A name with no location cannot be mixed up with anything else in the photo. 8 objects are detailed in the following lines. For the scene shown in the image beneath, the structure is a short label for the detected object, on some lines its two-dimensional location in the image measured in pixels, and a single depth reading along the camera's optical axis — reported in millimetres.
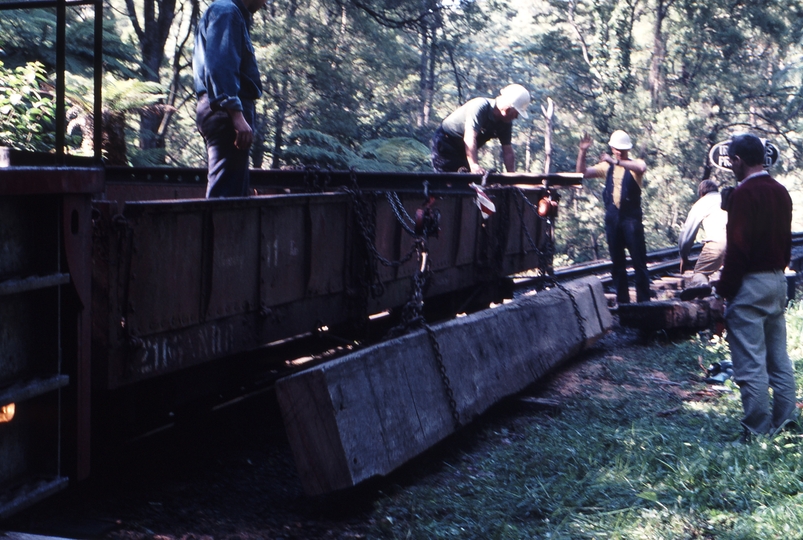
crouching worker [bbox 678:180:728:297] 10219
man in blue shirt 4961
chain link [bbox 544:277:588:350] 8305
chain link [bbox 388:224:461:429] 5332
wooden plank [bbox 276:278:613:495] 4137
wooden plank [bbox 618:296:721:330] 9078
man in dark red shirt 5520
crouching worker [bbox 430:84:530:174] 8477
